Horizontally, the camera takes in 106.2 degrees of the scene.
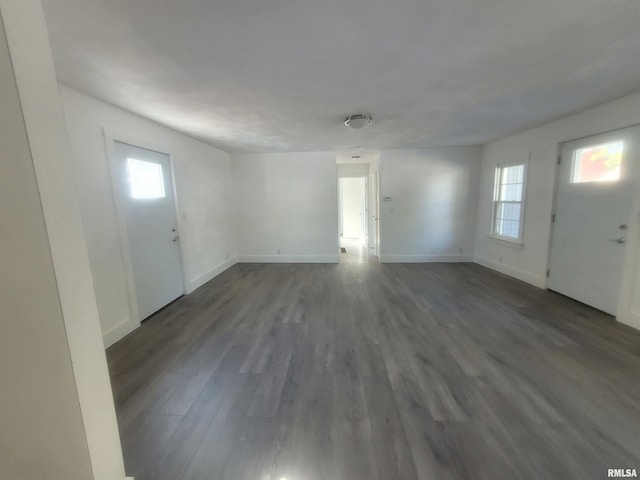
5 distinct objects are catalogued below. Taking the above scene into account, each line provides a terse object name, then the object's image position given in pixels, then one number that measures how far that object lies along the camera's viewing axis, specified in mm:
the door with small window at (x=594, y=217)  2670
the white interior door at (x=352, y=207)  8211
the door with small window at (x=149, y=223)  2727
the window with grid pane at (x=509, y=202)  4047
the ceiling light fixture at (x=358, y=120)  2850
